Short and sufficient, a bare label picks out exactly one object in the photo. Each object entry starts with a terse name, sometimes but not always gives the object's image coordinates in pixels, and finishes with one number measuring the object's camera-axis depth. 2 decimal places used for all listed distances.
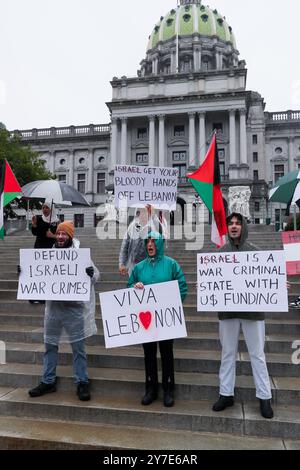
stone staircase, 3.91
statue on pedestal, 33.75
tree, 31.55
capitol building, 45.56
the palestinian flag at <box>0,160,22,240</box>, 8.08
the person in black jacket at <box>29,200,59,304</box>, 7.58
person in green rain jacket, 4.39
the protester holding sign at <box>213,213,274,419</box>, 4.10
